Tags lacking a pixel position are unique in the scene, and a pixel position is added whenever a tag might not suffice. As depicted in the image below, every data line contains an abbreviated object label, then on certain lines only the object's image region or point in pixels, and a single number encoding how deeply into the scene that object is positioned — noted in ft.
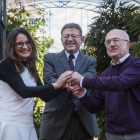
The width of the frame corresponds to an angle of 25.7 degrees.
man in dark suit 9.44
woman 7.93
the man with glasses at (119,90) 8.23
